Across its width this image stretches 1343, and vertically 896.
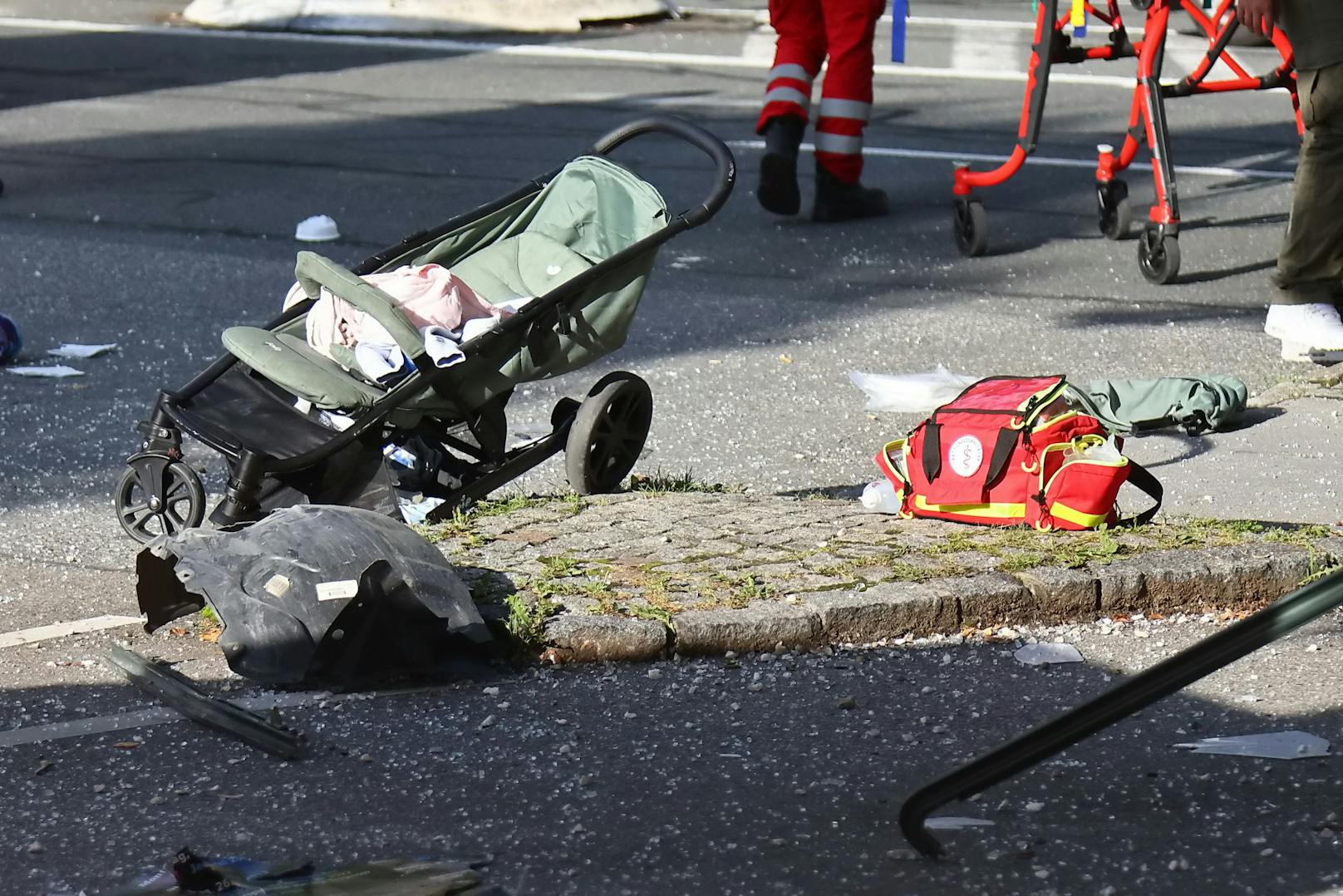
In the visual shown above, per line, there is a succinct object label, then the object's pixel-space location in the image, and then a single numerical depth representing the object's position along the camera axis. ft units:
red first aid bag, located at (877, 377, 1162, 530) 29.19
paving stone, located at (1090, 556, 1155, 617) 27.51
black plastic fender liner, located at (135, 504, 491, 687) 24.31
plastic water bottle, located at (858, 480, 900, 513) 31.94
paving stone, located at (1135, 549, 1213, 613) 27.73
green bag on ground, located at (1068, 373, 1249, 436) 37.63
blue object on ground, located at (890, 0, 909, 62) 62.85
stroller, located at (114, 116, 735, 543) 29.19
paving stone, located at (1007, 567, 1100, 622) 27.32
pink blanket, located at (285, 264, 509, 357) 30.30
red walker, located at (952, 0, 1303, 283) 51.21
